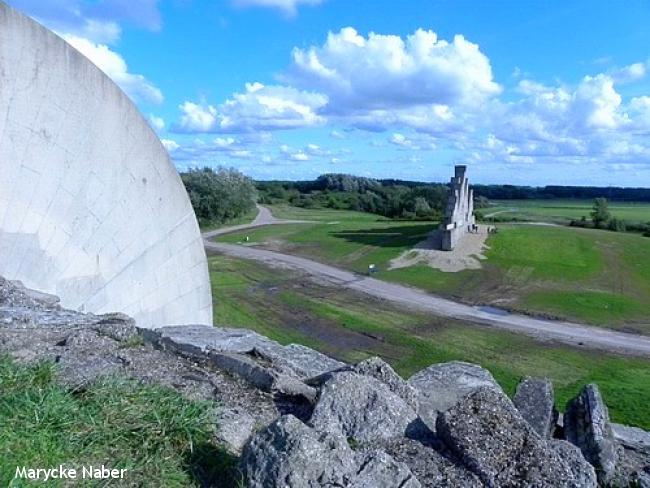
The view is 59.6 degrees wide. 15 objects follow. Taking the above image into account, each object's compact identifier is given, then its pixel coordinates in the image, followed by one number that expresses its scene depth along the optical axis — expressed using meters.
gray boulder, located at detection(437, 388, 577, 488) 2.92
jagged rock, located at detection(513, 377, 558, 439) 4.16
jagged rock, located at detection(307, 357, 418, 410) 3.70
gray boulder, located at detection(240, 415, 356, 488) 2.51
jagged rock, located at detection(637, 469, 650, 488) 3.30
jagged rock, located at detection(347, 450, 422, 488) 2.57
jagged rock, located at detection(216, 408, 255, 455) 3.09
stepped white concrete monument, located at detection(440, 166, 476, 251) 39.53
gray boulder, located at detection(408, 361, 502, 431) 4.06
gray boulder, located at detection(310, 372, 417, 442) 3.18
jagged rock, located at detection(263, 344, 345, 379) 4.83
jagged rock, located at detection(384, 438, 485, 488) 2.88
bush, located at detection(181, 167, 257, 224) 64.12
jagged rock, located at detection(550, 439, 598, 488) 3.01
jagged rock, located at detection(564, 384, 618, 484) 3.62
